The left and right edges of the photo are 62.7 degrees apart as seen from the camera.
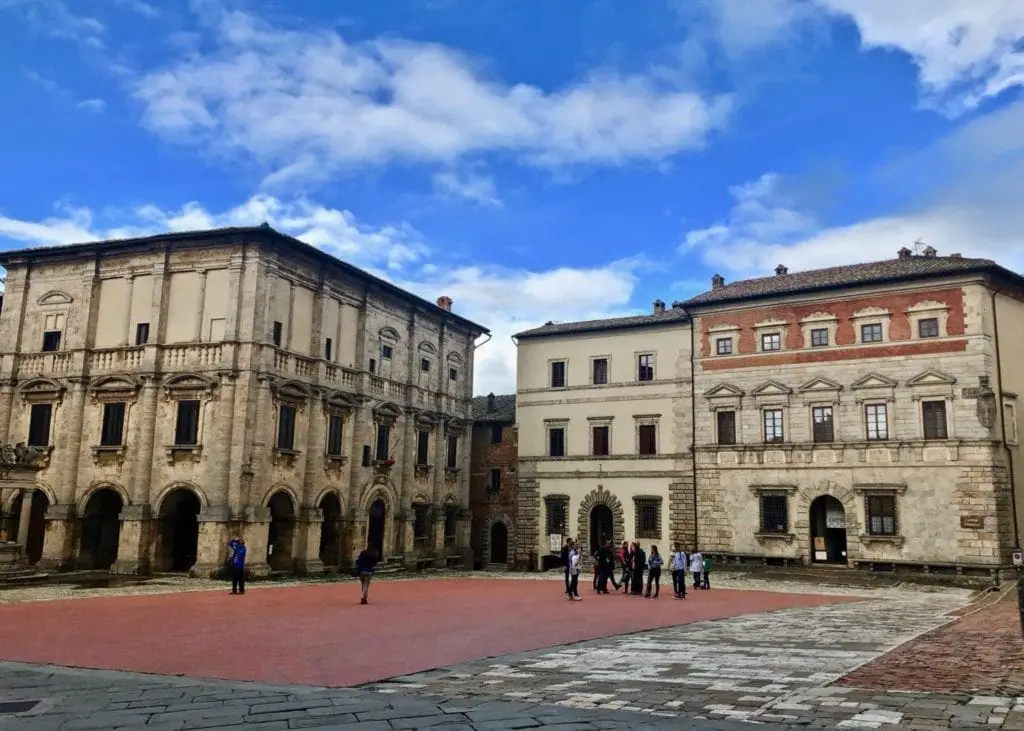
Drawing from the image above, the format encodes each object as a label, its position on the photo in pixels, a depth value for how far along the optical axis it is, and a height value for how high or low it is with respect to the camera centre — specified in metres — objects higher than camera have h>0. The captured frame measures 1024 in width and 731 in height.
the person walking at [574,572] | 24.51 -1.73
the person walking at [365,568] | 22.56 -1.57
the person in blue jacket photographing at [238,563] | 24.42 -1.61
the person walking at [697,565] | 29.67 -1.77
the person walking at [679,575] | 25.88 -1.85
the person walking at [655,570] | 25.78 -1.70
